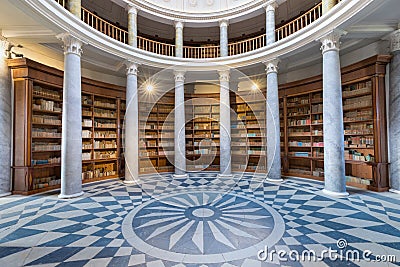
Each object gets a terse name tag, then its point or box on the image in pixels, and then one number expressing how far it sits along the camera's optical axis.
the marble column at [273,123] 6.46
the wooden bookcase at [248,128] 7.94
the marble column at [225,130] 7.30
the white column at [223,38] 7.67
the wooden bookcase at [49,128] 5.02
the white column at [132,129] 6.39
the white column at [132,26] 6.67
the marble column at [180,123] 7.37
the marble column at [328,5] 5.00
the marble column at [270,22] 6.64
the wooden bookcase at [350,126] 5.06
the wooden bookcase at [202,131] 8.41
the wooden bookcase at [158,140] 8.12
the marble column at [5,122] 4.86
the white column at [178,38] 7.61
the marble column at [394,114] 4.84
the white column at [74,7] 5.10
